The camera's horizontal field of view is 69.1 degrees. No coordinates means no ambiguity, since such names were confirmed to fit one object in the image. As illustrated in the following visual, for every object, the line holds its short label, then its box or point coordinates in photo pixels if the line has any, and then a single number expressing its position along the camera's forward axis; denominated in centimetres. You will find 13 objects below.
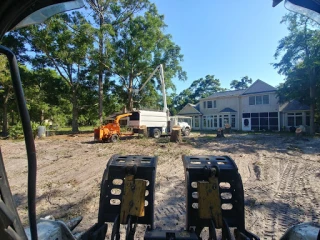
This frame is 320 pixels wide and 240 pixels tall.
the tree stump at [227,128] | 2617
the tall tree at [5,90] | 1756
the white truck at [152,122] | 1822
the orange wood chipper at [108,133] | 1533
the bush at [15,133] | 1880
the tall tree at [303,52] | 2158
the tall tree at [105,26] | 2398
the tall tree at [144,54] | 2527
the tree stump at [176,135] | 1510
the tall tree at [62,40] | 2173
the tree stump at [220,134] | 1974
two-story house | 2840
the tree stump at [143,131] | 1814
